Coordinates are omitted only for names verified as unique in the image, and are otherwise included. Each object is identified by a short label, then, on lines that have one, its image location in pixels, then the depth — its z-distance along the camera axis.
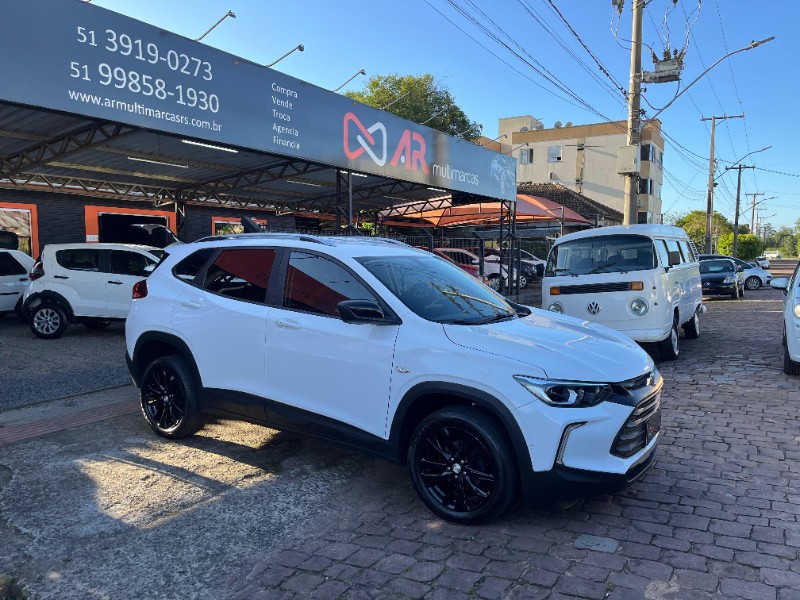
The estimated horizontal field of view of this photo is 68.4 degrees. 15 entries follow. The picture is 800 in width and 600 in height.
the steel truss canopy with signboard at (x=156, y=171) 9.71
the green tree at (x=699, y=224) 73.25
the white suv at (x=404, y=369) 3.34
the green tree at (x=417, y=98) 32.75
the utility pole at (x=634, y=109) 14.97
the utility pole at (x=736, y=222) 45.88
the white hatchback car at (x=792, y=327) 6.95
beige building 43.19
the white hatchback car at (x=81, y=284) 10.53
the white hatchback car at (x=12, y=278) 11.35
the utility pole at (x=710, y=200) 34.03
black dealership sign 6.71
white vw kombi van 8.23
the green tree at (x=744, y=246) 54.34
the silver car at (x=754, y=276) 24.64
